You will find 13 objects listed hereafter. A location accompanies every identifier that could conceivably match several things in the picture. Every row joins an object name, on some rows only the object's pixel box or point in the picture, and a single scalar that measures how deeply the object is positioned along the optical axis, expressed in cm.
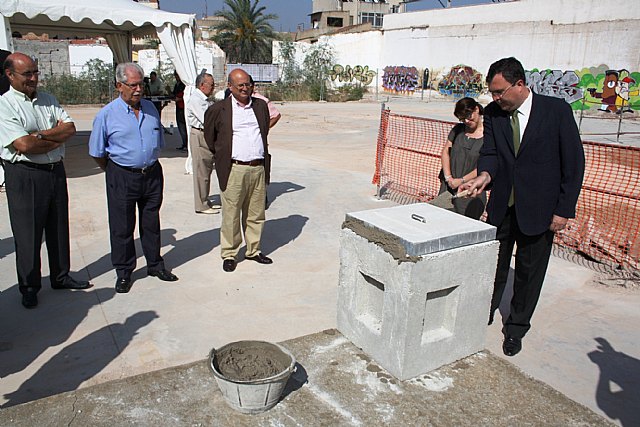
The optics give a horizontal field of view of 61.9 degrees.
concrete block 284
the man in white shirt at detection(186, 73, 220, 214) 723
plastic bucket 254
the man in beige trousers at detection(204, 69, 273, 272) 504
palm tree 4684
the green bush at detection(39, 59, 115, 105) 2533
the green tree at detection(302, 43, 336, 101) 4125
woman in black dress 473
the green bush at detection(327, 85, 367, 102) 3544
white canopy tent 873
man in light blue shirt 449
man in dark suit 346
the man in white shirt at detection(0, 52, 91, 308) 409
